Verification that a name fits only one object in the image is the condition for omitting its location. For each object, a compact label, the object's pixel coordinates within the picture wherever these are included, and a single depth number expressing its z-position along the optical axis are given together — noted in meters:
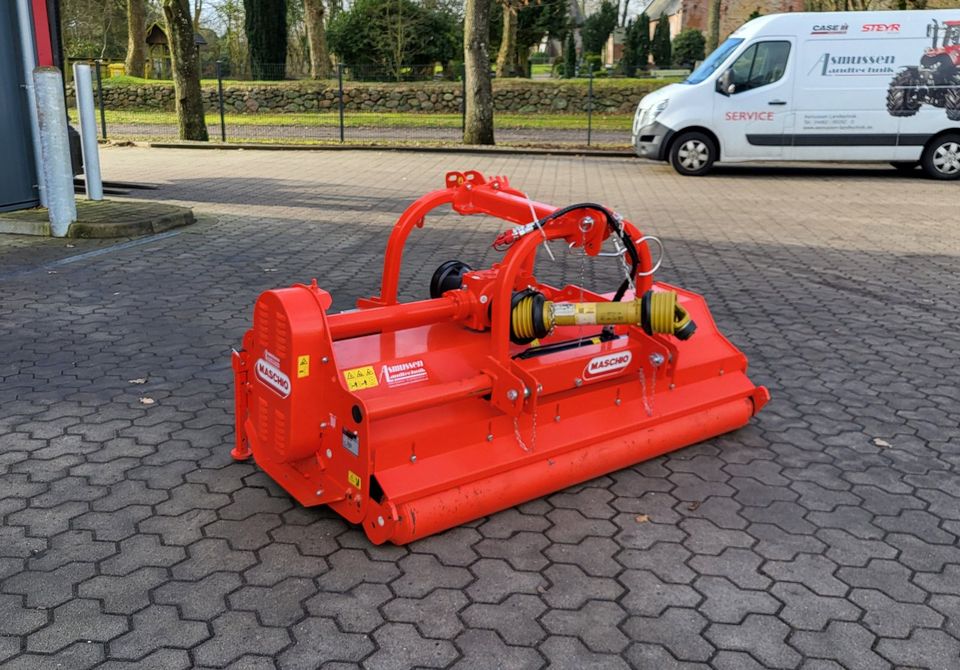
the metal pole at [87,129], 10.15
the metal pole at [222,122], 21.62
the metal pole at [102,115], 22.05
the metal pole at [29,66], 9.68
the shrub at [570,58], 40.38
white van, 15.26
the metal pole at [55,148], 8.96
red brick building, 51.44
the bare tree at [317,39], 33.78
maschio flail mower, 3.60
